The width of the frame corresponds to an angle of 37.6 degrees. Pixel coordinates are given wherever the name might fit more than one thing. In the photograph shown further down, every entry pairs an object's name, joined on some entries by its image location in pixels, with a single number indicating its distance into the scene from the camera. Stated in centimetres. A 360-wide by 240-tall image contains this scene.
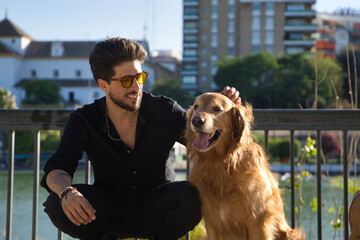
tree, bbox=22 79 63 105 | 7375
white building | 8506
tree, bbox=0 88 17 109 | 4391
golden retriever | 280
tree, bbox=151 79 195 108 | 6069
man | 285
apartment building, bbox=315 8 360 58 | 8506
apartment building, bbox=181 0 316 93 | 7519
